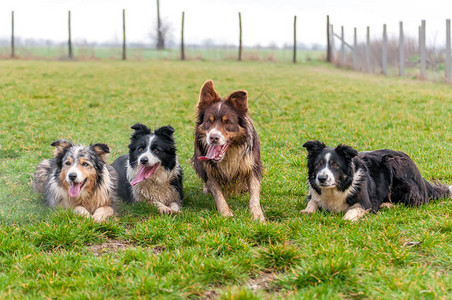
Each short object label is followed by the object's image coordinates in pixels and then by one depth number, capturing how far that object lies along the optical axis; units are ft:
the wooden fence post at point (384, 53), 89.56
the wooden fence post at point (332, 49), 120.98
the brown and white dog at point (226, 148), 19.80
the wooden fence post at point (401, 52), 83.93
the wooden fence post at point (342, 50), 111.04
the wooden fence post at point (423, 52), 76.65
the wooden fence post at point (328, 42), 125.15
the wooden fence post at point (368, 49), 96.22
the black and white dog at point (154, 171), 20.51
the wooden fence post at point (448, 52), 70.23
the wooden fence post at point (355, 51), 103.55
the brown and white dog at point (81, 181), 19.11
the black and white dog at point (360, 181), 19.04
